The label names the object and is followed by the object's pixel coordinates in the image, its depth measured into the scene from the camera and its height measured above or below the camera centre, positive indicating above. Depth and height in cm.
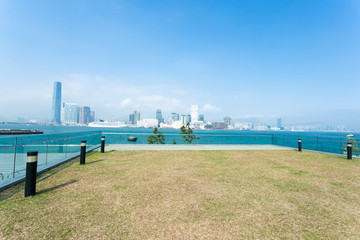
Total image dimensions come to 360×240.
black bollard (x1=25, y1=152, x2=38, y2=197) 373 -104
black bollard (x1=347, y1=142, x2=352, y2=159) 944 -117
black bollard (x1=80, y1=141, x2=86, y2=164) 690 -117
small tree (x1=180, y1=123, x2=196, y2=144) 2138 -144
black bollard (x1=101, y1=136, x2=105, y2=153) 994 -105
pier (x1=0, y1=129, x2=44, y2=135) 5499 -287
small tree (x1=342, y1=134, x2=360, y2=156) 1497 -153
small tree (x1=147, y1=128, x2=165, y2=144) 2318 -179
